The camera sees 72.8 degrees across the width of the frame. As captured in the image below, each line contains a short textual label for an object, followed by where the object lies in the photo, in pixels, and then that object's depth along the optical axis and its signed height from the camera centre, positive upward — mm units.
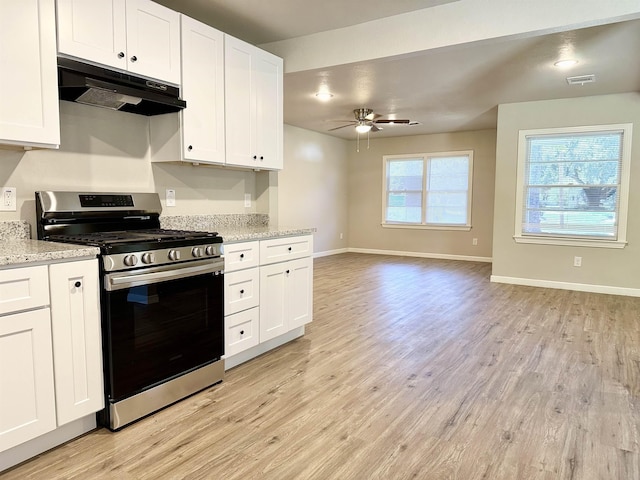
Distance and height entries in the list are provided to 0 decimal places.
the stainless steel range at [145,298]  2070 -490
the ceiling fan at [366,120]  6096 +1210
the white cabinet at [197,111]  2736 +615
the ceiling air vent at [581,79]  4504 +1340
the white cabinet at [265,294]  2797 -631
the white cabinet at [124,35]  2133 +909
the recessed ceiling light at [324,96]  5176 +1332
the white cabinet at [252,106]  3066 +741
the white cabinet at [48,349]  1726 -617
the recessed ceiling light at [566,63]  4027 +1340
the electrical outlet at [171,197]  3070 +51
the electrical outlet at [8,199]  2186 +24
